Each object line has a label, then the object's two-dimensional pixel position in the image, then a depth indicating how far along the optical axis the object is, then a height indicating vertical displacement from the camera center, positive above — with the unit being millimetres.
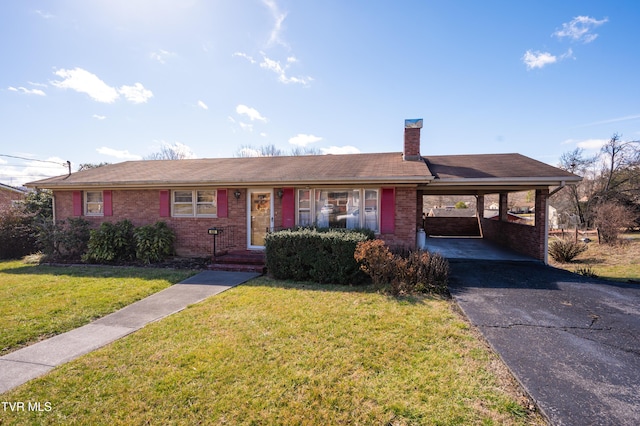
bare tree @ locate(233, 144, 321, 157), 41797 +7707
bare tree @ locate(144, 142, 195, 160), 41412 +7215
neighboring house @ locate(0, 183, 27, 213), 21094 +936
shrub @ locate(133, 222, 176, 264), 9516 -1247
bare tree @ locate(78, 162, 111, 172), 24103 +3287
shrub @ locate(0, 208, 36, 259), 11438 -1176
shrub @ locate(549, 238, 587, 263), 11453 -1843
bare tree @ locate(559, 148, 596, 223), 24598 +3115
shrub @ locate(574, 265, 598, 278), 7852 -1932
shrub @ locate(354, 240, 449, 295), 6414 -1491
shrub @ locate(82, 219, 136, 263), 9695 -1304
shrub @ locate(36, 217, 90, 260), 10242 -1173
